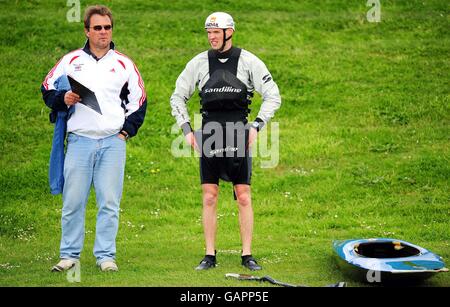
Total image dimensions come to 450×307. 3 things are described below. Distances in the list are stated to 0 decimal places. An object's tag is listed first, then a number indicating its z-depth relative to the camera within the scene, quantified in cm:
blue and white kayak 1856
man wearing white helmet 2044
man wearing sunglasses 1998
